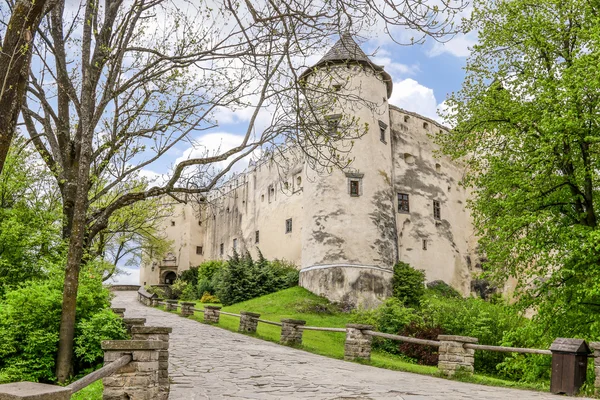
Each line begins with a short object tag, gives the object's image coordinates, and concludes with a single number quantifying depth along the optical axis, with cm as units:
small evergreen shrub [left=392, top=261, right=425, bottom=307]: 2925
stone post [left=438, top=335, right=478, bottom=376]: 1204
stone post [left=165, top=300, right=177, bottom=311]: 2718
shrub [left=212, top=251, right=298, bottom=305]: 3122
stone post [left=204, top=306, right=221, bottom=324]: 2198
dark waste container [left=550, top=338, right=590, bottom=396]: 965
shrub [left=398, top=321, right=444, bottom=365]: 1936
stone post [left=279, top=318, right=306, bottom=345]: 1727
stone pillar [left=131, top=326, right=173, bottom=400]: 808
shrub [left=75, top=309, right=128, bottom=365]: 952
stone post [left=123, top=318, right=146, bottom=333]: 1069
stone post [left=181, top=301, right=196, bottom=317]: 2433
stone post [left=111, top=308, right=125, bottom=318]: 1317
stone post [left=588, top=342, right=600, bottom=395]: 954
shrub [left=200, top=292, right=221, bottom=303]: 3349
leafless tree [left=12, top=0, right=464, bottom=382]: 923
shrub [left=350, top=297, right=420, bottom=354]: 2072
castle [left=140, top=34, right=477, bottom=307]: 2905
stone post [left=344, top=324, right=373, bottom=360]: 1468
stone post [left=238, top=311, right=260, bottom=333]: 1958
